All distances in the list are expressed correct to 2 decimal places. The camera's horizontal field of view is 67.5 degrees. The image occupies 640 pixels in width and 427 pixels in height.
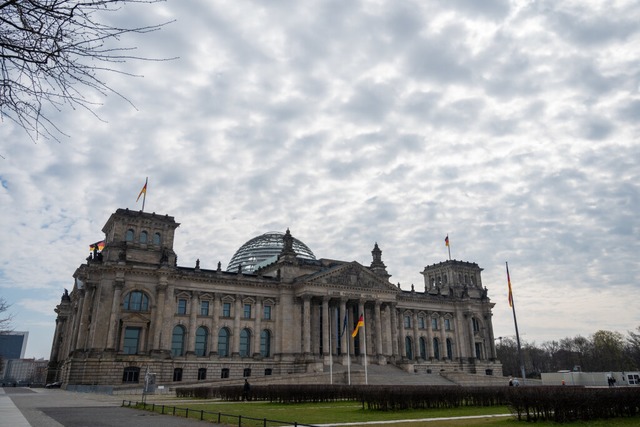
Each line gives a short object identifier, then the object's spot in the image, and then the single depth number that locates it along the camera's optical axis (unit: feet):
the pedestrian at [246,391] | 128.77
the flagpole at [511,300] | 155.80
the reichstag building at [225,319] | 203.92
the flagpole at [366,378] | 198.49
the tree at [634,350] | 348.53
